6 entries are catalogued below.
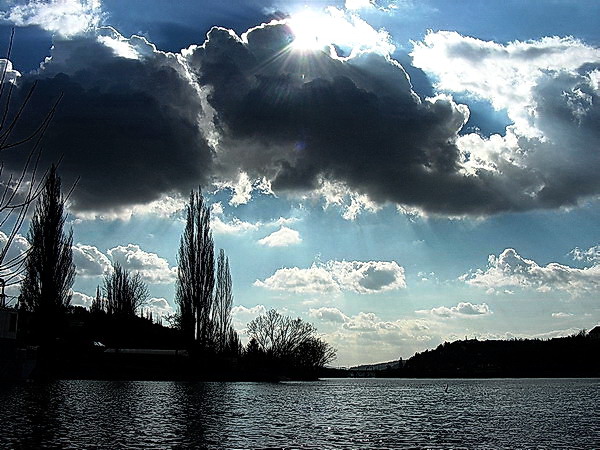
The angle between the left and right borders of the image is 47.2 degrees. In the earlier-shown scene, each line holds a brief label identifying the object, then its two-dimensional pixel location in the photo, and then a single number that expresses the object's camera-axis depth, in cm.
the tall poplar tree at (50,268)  6875
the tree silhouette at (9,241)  932
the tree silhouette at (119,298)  10138
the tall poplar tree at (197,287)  7906
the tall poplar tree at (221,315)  8506
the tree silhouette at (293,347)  13162
